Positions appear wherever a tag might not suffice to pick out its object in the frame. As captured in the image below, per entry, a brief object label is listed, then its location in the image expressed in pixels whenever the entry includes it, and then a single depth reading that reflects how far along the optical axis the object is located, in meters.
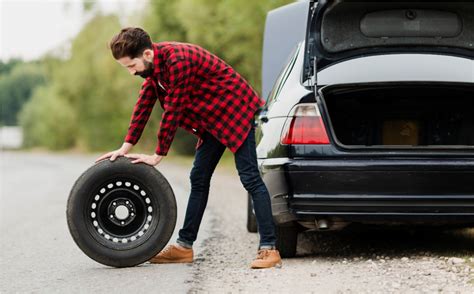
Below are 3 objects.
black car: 5.80
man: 5.94
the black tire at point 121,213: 6.17
